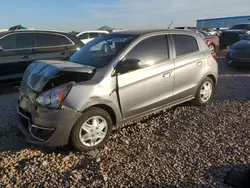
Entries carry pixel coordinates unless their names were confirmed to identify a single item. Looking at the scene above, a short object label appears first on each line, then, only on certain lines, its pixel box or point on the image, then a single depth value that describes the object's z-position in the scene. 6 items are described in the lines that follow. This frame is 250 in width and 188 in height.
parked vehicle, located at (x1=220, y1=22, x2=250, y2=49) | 13.00
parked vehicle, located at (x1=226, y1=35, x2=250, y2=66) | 7.33
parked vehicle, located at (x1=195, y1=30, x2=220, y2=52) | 12.03
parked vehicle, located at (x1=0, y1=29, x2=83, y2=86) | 5.23
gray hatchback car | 2.75
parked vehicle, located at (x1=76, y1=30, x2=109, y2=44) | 12.18
